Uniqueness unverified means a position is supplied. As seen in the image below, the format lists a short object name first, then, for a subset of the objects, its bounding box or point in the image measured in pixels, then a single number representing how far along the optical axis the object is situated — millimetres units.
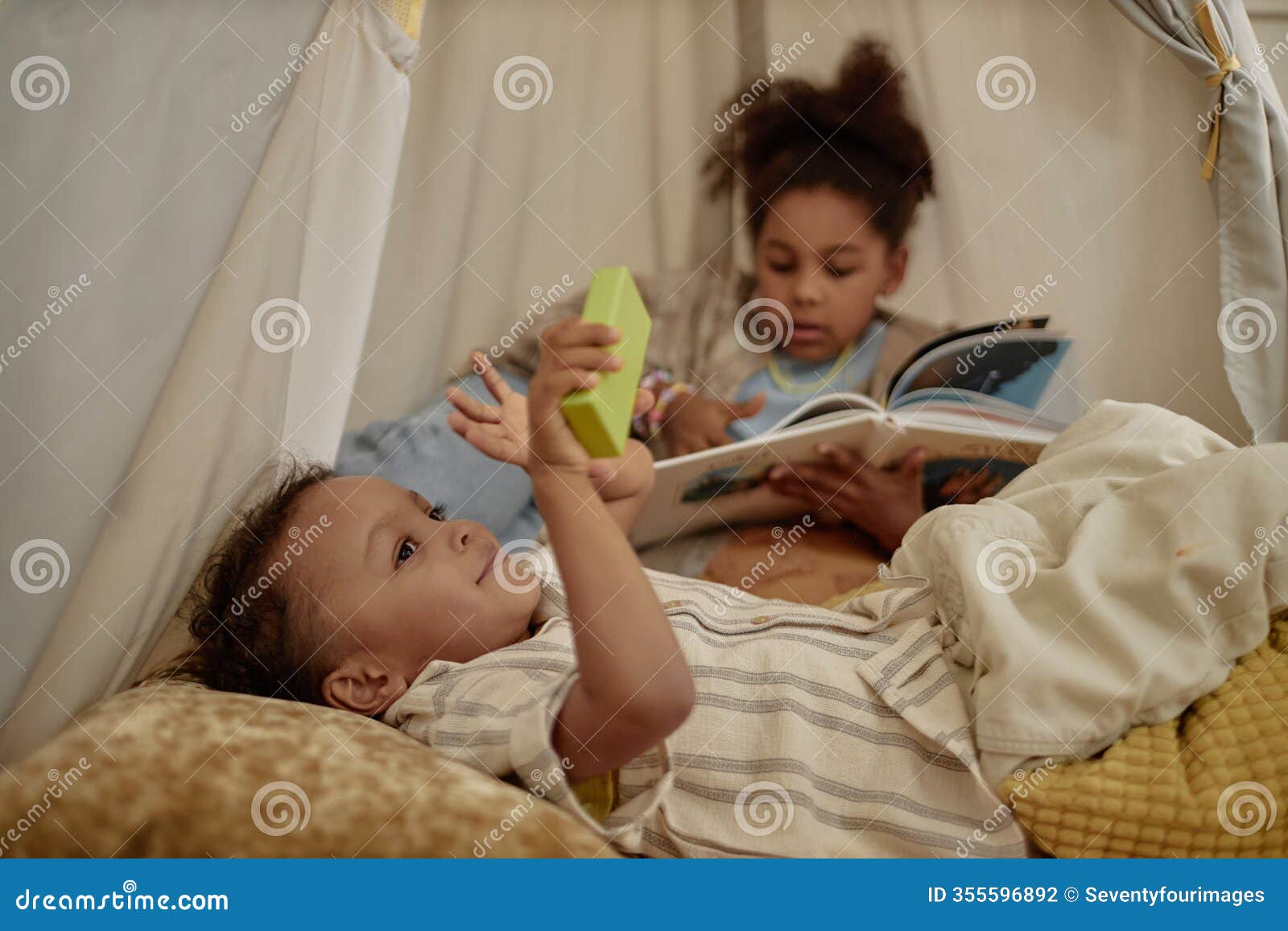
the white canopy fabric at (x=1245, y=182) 1274
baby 722
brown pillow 736
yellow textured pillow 742
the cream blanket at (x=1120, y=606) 787
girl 1532
